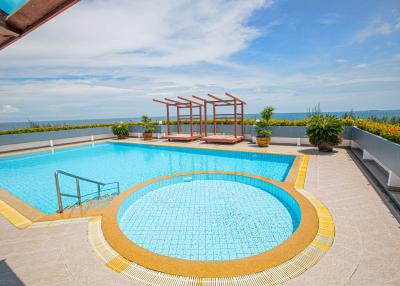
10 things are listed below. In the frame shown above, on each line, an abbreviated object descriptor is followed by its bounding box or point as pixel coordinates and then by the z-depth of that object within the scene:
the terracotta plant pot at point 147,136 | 15.89
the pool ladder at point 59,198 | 3.91
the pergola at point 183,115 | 14.44
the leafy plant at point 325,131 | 8.94
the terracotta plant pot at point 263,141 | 11.06
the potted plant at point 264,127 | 11.12
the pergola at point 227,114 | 12.52
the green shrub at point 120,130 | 17.36
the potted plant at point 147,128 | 15.91
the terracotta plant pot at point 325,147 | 9.23
